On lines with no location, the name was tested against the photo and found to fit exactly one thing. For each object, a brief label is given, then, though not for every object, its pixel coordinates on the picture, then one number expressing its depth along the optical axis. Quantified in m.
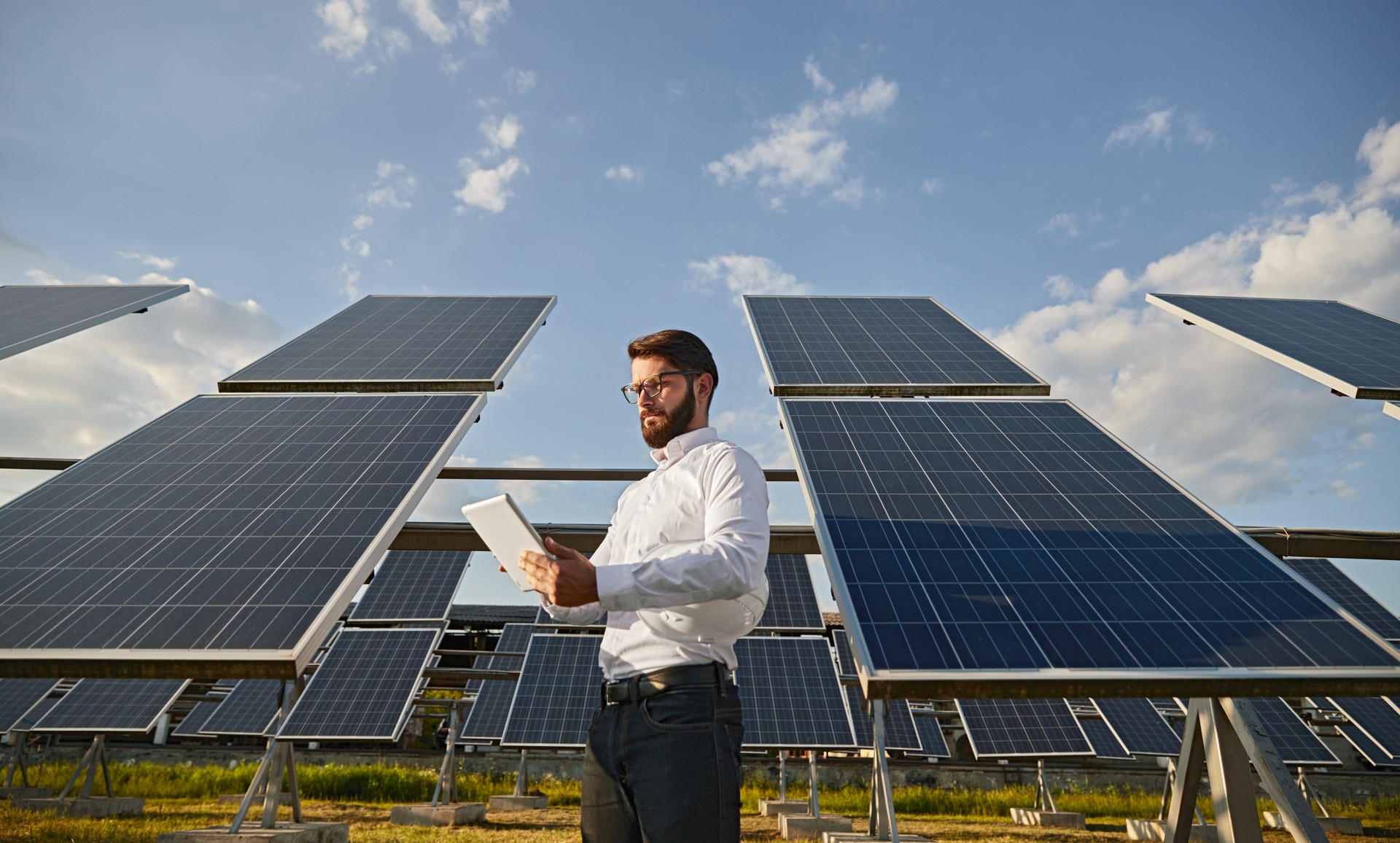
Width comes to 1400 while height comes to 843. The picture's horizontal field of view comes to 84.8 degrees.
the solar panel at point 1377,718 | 10.99
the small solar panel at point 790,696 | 9.78
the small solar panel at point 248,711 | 11.66
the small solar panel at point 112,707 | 10.79
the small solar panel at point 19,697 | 11.63
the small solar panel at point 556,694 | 10.20
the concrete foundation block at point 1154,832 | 9.00
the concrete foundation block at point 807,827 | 8.94
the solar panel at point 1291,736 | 10.26
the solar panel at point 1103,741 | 10.82
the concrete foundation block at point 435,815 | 9.58
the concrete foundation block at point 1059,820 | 10.27
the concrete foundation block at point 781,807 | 11.02
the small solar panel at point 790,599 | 11.99
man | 1.99
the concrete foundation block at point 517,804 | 11.36
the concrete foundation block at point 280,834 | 4.46
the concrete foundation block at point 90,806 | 9.78
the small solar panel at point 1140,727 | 10.71
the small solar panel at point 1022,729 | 10.55
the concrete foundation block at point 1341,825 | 9.95
